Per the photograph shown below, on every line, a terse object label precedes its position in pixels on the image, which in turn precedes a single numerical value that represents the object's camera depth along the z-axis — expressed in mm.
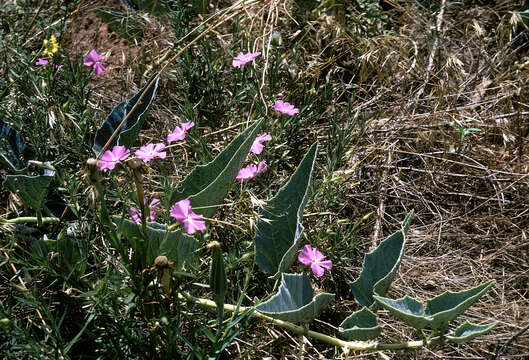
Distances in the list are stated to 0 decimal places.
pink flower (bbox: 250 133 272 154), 950
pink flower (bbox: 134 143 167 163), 910
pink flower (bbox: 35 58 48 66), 1036
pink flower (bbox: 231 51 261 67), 1055
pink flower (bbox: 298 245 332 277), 910
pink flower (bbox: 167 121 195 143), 957
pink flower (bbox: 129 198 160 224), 883
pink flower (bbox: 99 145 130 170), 882
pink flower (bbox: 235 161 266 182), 938
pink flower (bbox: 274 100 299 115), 1017
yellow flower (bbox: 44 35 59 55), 1010
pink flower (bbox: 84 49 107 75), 1053
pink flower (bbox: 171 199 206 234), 829
